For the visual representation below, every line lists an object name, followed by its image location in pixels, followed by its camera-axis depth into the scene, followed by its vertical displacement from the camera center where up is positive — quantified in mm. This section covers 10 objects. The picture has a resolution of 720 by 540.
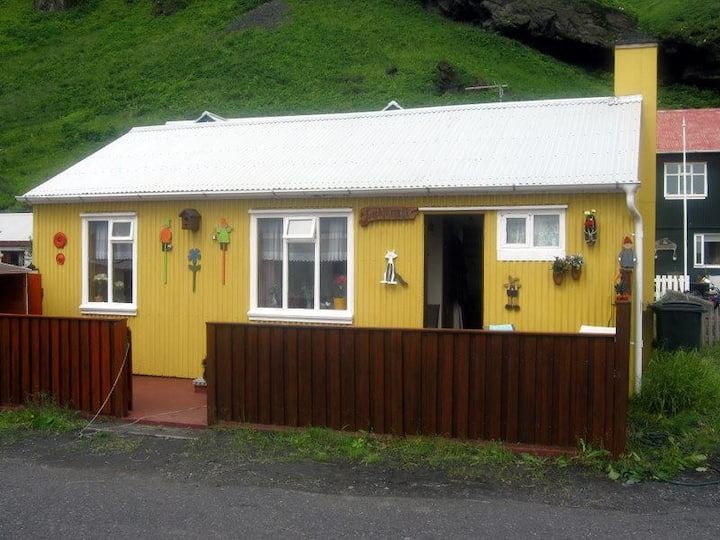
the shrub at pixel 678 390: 8633 -1161
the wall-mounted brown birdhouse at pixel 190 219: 10922 +840
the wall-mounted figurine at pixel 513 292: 9828 -120
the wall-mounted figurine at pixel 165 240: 11211 +557
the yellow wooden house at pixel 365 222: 9695 +796
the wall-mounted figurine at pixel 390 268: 10305 +172
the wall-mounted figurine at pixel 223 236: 10922 +602
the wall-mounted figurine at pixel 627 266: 9133 +193
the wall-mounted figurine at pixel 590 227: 9383 +653
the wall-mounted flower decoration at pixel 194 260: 11102 +279
